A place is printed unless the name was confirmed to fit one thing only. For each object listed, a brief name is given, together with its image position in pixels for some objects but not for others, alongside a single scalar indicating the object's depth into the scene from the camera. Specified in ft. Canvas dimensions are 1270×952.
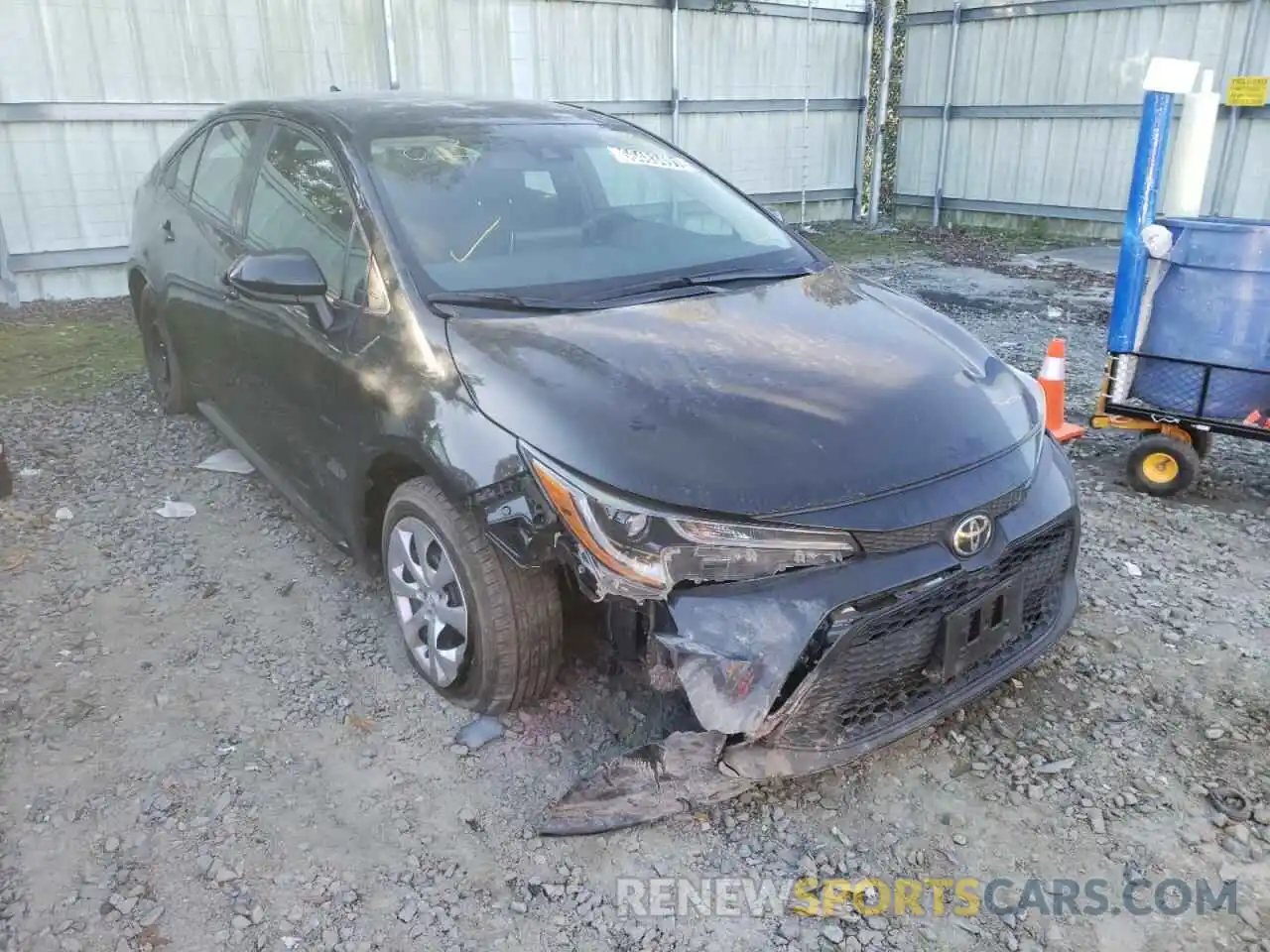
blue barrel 12.73
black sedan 7.26
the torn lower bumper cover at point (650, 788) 7.72
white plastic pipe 14.28
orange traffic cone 14.96
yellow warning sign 29.84
